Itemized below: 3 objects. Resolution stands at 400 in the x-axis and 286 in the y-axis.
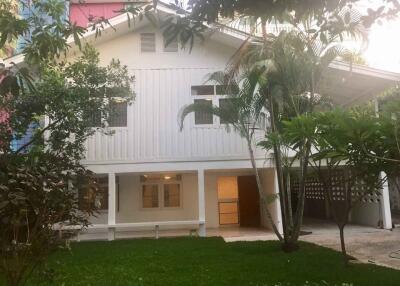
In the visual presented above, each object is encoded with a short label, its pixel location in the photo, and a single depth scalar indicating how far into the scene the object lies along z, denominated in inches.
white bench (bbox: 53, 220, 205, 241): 522.3
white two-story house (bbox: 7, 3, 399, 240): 535.8
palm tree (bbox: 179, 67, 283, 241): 416.8
